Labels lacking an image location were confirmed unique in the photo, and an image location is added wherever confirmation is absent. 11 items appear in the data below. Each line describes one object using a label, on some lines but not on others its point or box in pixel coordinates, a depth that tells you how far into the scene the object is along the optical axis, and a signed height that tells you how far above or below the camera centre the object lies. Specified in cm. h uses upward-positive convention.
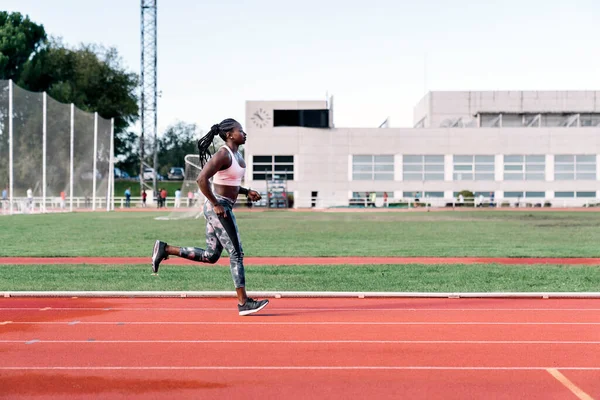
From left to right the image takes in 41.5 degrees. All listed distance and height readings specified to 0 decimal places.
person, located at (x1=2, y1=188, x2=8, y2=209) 4203 -46
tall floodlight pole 7919 +1353
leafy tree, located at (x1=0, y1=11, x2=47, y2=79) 7369 +1426
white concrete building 8325 +369
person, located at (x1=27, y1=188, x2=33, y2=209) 4392 -46
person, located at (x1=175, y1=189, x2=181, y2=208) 6012 -84
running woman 835 -12
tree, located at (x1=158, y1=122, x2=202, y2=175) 14462 +880
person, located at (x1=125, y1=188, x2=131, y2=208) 6847 -76
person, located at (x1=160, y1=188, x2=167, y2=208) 6669 -55
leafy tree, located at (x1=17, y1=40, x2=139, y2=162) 7619 +1162
